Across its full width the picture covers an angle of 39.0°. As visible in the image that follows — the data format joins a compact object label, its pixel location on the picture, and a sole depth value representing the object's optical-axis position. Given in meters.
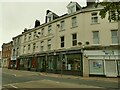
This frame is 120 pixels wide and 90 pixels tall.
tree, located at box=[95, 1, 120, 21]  8.59
